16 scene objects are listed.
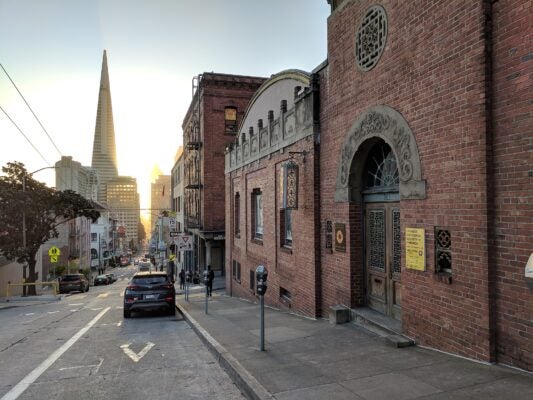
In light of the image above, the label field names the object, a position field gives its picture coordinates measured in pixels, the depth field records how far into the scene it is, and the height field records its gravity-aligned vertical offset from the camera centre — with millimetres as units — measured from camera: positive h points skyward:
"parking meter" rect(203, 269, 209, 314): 14191 -2133
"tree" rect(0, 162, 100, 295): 26234 +425
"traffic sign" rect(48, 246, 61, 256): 26759 -2242
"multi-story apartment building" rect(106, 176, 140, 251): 134125 -5447
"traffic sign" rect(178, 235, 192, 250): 18612 -1227
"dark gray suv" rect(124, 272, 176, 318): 13750 -2610
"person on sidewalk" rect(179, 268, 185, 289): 27284 -4492
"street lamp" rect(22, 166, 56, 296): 25761 -78
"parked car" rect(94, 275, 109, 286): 48319 -7418
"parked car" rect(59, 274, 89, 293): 30281 -4831
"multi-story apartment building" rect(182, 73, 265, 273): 31672 +5732
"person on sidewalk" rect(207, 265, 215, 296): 20031 -3572
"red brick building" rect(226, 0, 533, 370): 5418 +631
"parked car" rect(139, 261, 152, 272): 77312 -9416
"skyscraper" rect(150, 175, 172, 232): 178388 +7569
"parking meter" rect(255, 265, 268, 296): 7332 -1169
